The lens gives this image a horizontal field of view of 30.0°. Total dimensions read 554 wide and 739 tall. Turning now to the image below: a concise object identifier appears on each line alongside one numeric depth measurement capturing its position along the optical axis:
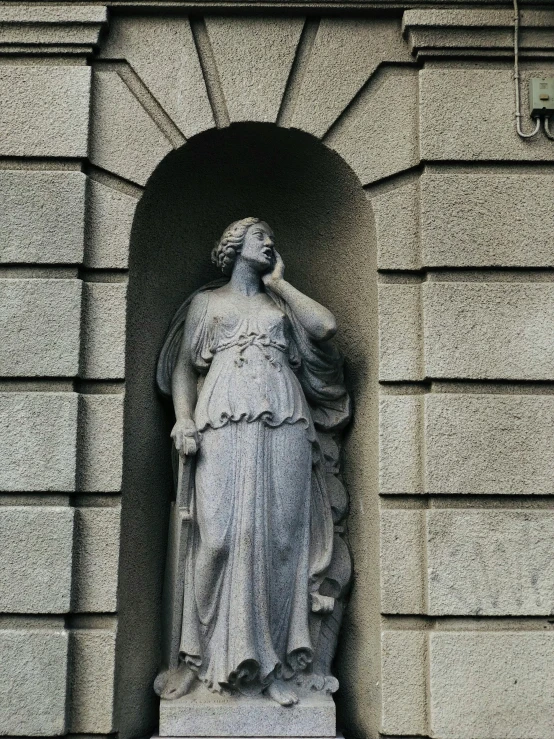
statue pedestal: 5.74
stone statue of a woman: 5.80
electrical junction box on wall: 6.09
